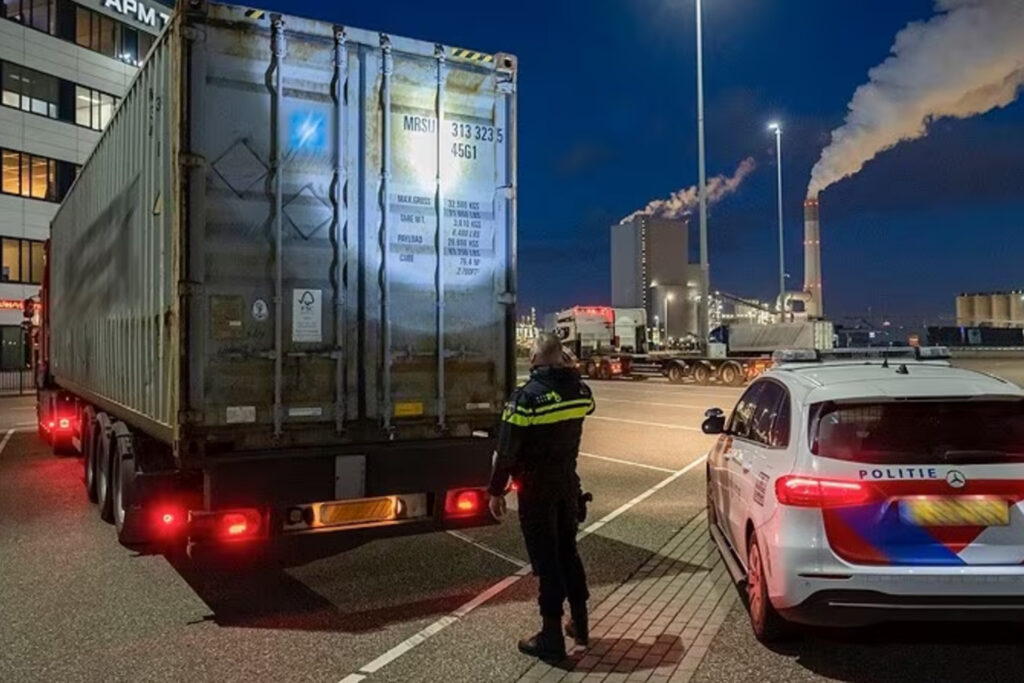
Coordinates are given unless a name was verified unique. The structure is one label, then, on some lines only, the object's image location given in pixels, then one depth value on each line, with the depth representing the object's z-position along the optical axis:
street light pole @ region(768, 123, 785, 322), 46.31
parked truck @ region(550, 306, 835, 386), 30.31
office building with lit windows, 36.03
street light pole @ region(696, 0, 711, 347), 30.61
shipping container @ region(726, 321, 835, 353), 30.30
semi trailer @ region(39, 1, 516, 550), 5.30
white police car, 3.86
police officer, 4.38
